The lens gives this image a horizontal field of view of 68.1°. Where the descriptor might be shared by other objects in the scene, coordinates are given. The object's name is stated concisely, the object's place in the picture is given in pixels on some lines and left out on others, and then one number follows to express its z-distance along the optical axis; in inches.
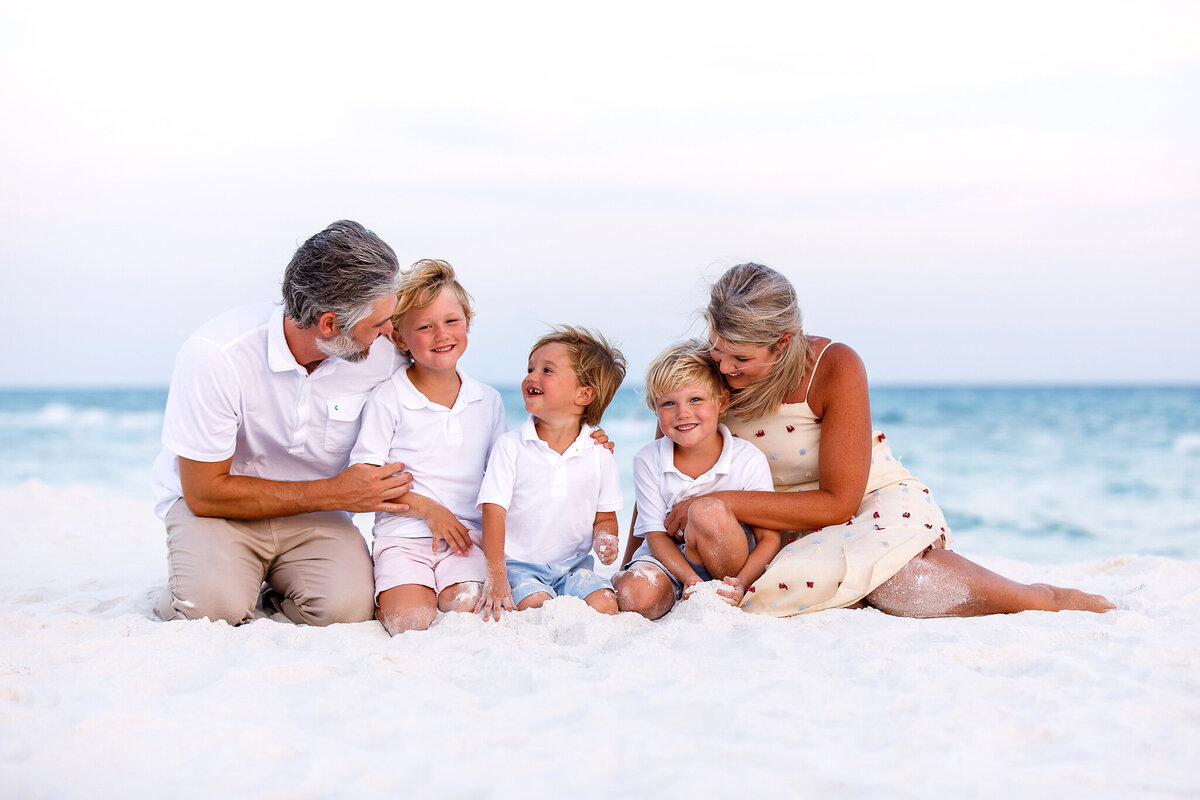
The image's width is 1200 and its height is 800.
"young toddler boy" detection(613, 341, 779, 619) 137.9
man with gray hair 132.3
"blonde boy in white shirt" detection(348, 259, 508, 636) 141.2
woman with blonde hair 138.0
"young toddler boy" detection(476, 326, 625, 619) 141.5
